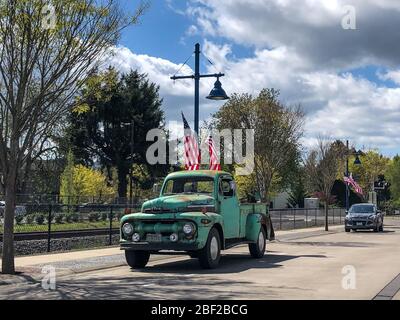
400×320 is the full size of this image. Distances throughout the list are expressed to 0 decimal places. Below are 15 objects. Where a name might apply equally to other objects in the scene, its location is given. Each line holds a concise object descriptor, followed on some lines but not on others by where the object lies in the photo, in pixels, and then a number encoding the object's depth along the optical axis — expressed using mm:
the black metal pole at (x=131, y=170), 55481
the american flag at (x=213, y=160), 20250
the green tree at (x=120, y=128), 59000
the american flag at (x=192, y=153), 19594
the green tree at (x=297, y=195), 82538
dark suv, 33781
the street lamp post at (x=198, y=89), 19359
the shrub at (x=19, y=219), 28256
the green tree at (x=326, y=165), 39719
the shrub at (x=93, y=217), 36781
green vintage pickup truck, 13633
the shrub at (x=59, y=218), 34178
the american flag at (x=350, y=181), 44125
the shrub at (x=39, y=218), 30516
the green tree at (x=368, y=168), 82938
